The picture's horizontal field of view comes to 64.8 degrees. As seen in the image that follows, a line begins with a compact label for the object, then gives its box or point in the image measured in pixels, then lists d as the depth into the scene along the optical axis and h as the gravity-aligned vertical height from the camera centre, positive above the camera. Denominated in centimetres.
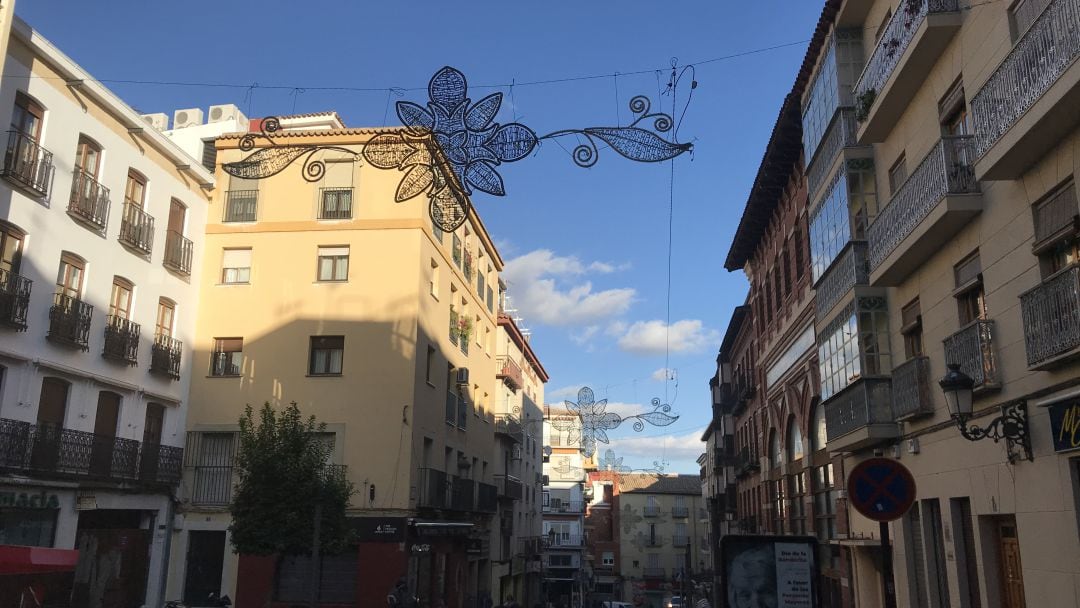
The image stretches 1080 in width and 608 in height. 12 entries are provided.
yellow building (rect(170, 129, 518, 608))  2306 +453
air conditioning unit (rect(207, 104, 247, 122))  2769 +1285
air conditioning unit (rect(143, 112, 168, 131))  2961 +1356
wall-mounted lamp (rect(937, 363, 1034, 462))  997 +131
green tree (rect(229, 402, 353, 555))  1833 +50
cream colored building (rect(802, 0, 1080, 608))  943 +368
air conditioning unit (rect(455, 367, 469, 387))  2969 +491
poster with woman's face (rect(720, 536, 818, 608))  988 -53
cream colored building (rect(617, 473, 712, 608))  7538 -87
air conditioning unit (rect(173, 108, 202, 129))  2809 +1286
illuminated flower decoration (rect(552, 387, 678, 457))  3044 +376
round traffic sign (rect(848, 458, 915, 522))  770 +33
